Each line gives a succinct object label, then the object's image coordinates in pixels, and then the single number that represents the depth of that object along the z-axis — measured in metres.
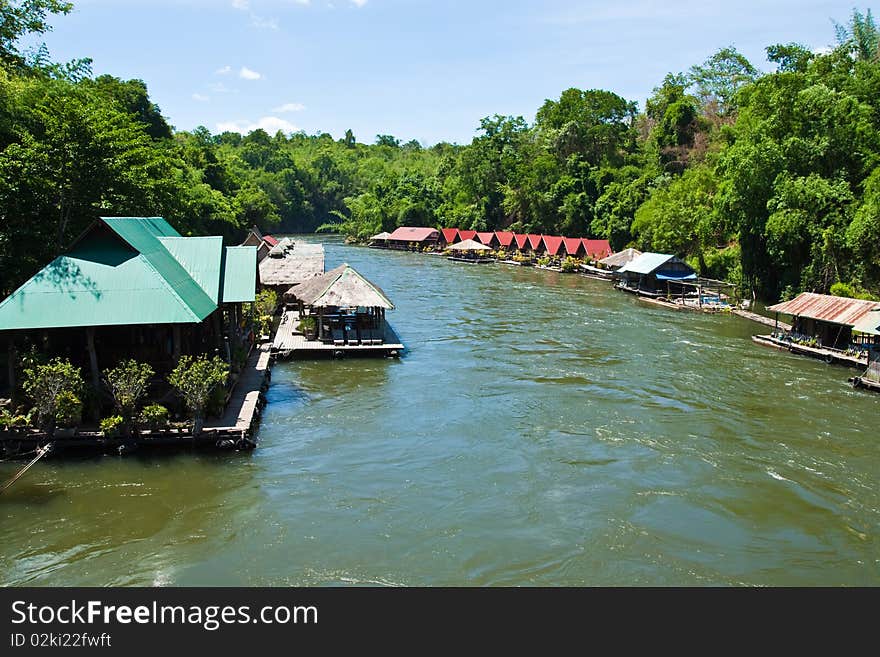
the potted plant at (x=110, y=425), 14.14
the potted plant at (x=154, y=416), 14.48
